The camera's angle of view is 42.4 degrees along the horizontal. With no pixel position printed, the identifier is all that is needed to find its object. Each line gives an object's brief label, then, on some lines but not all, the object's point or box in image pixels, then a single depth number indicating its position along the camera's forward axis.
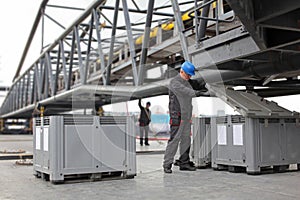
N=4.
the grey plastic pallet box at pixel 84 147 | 4.97
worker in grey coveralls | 6.02
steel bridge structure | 4.48
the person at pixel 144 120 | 12.66
